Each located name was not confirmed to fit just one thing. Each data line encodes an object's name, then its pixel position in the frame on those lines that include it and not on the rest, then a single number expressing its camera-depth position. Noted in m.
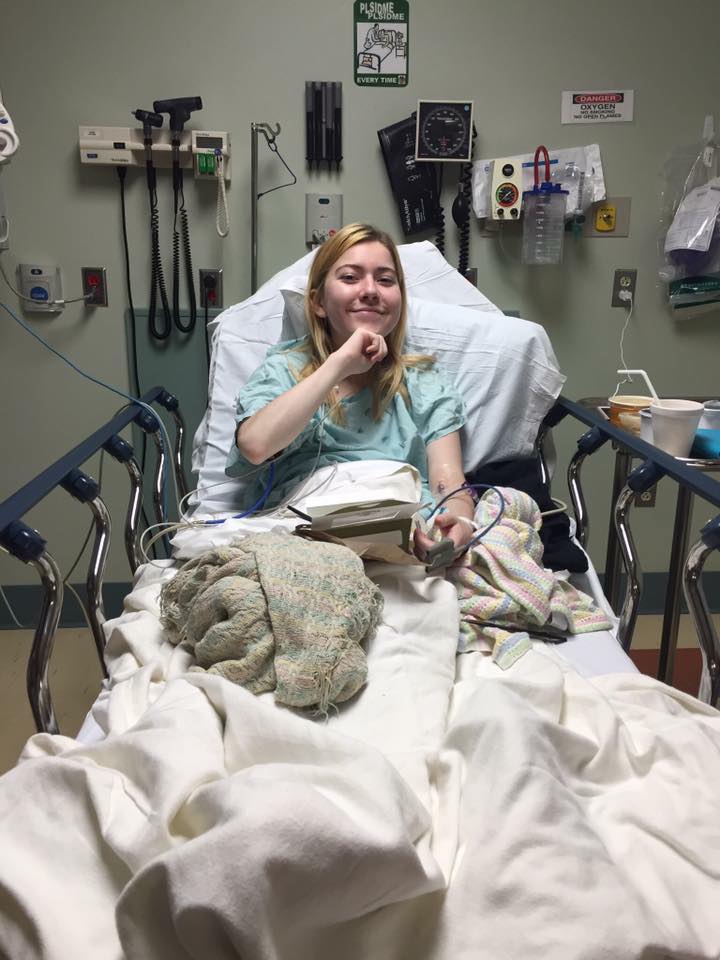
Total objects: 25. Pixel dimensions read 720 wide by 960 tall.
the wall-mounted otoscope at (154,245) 2.19
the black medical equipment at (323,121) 2.27
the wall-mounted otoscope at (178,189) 2.17
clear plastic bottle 2.30
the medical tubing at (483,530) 1.36
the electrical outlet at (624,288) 2.48
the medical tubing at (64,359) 2.37
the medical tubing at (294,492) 1.58
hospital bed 0.62
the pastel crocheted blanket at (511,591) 1.22
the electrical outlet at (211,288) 2.39
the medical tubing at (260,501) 1.59
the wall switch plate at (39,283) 2.35
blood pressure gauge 2.28
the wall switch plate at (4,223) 2.25
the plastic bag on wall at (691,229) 2.23
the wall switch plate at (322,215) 2.36
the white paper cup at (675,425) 1.52
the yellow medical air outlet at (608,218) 2.42
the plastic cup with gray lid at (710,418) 1.68
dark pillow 1.55
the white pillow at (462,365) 1.88
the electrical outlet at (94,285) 2.37
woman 1.68
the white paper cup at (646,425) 1.63
